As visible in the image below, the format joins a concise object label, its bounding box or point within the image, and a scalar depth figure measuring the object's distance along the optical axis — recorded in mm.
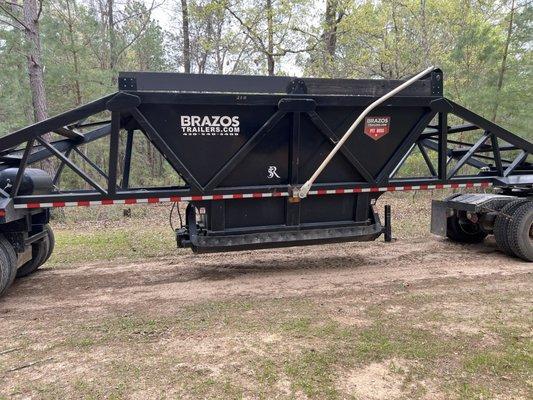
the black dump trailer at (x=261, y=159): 5270
